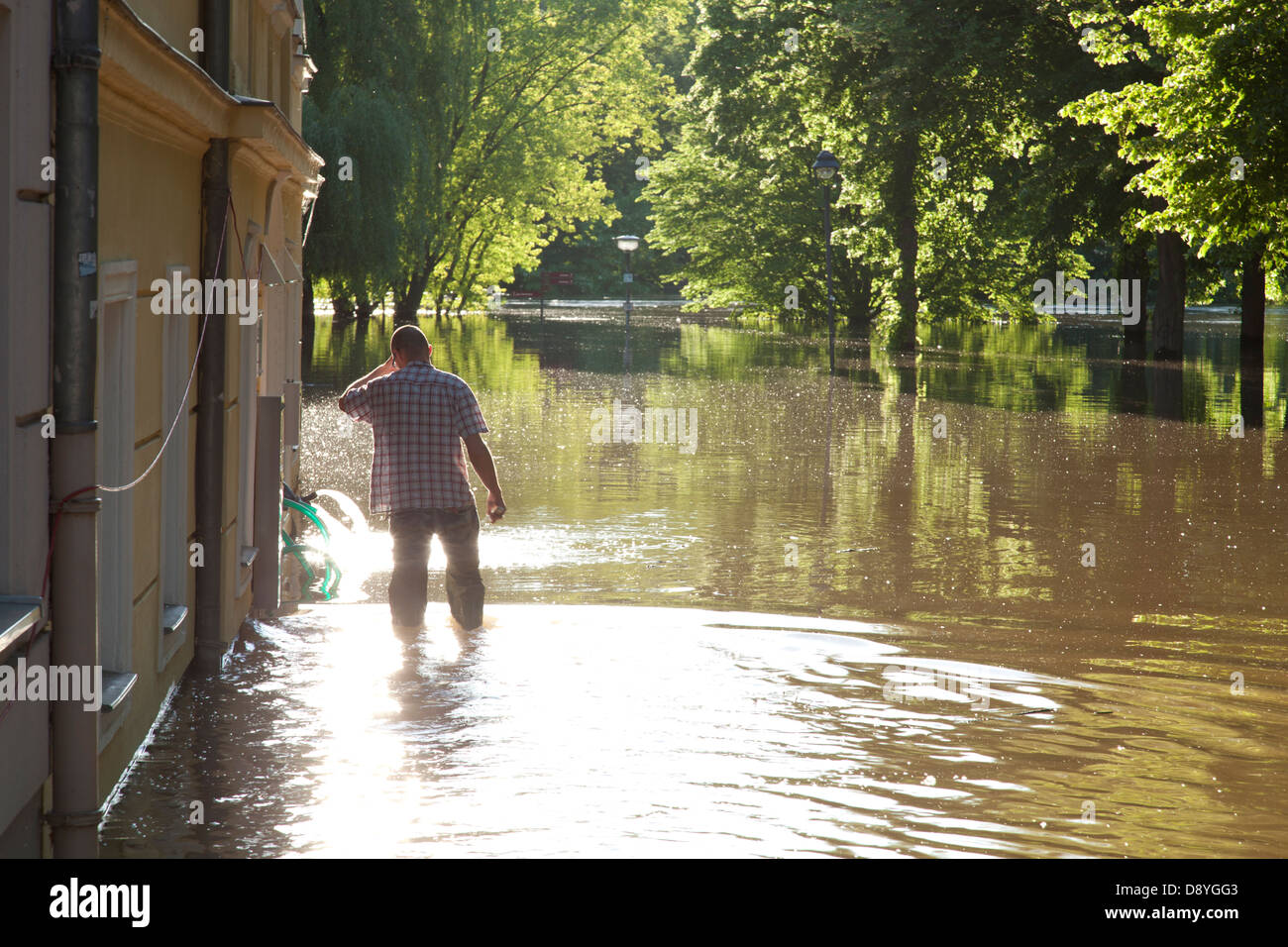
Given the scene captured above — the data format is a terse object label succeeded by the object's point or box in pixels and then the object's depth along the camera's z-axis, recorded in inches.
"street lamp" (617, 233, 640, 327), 1566.2
